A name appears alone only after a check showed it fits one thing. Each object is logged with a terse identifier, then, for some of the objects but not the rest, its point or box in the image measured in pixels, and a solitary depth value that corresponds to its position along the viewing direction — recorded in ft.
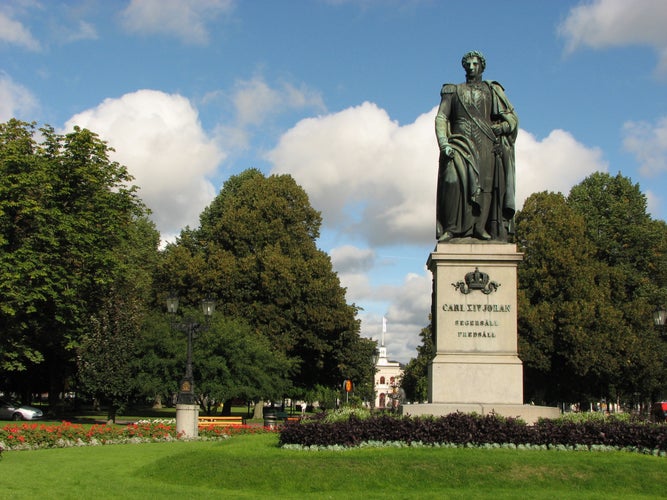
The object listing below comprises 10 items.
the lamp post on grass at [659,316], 86.33
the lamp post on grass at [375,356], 145.38
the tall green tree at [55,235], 103.04
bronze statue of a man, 57.41
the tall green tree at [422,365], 171.83
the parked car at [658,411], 126.78
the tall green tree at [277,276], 147.54
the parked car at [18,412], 136.36
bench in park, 96.78
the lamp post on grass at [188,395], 80.28
